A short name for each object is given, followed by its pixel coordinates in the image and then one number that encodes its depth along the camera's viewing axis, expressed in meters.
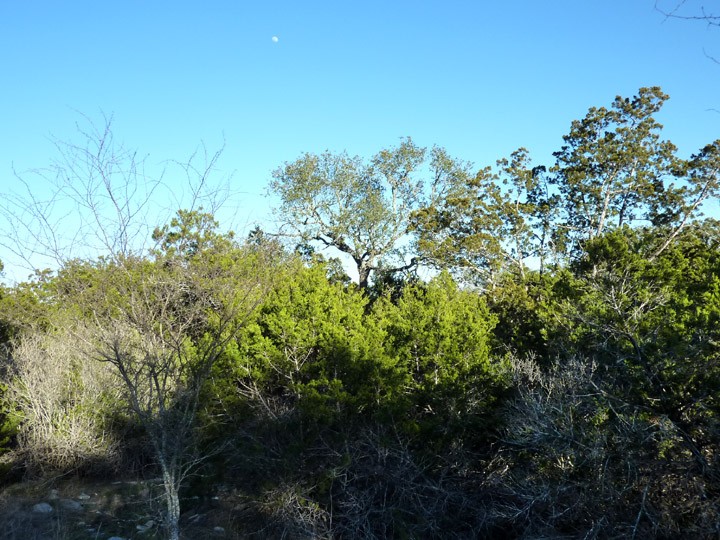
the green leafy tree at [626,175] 24.02
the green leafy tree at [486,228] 23.41
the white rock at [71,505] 9.38
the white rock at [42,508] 9.15
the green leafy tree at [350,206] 29.36
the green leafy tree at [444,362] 9.90
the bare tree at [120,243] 5.47
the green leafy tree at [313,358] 9.68
